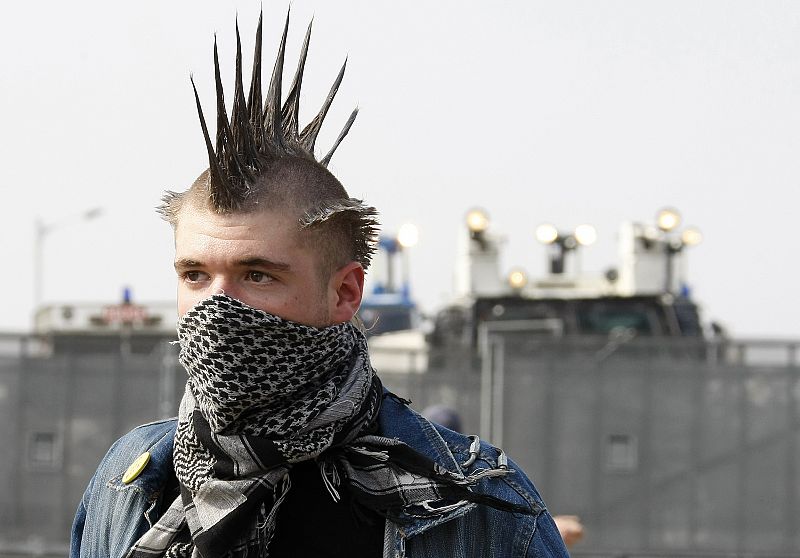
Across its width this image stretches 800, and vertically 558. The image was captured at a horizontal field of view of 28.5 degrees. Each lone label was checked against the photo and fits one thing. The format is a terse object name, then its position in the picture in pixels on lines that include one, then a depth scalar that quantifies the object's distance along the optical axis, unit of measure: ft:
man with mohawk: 9.22
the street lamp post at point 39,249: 123.13
